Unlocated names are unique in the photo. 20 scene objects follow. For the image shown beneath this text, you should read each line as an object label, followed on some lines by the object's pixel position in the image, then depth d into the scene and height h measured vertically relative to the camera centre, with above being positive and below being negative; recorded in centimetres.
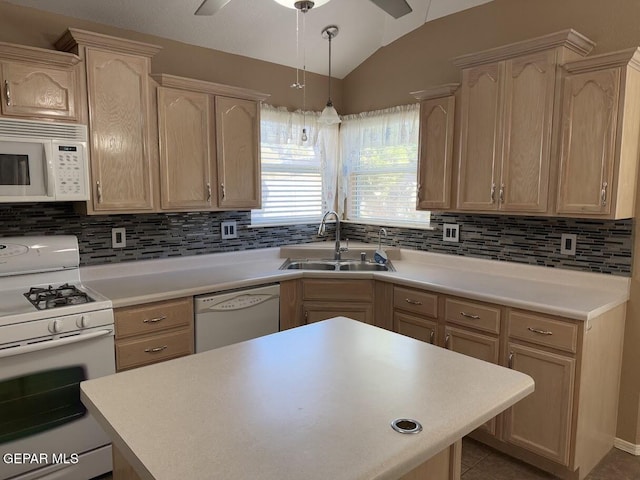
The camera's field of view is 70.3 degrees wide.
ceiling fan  178 +77
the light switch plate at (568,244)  265 -25
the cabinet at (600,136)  220 +33
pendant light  280 +51
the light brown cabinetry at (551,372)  217 -85
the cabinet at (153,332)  231 -72
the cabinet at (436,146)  290 +35
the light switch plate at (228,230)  339 -24
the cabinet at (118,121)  241 +43
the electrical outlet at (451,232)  325 -23
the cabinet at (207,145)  274 +34
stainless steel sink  345 -51
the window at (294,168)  363 +26
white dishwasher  263 -71
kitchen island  91 -52
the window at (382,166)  355 +28
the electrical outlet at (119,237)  284 -25
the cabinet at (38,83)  215 +56
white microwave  217 +17
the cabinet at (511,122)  242 +45
